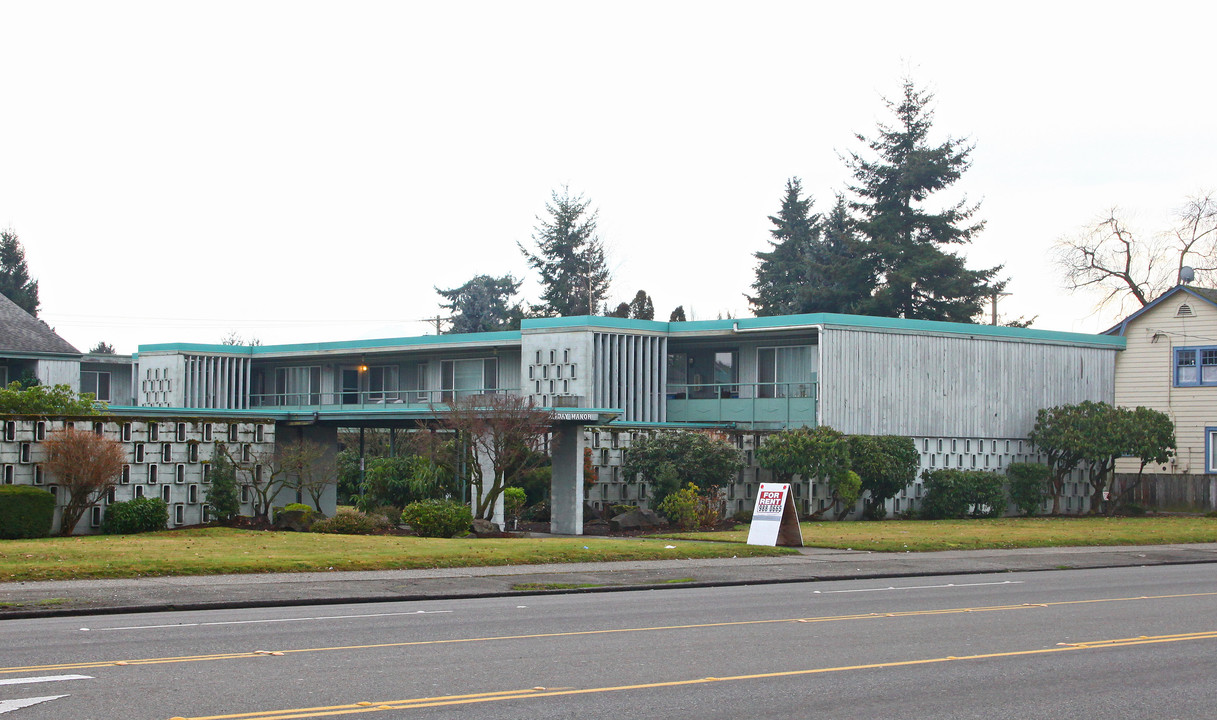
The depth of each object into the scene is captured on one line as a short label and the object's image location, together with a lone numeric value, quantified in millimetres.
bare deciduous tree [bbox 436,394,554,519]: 28609
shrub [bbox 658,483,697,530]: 31781
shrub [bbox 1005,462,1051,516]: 42844
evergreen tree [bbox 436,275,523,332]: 90875
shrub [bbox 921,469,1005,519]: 40344
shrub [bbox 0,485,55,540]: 24688
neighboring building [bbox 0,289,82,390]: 47781
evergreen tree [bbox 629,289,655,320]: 73219
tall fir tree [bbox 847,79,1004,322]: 68125
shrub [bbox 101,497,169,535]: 26875
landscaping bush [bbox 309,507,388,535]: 28375
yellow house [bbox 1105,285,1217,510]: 45500
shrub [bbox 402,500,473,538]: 27875
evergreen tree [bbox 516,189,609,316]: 86688
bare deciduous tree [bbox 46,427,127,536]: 25875
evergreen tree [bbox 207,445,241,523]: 28922
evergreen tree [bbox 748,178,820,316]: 79938
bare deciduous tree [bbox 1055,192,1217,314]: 67375
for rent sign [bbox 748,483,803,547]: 25952
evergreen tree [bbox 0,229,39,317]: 81625
